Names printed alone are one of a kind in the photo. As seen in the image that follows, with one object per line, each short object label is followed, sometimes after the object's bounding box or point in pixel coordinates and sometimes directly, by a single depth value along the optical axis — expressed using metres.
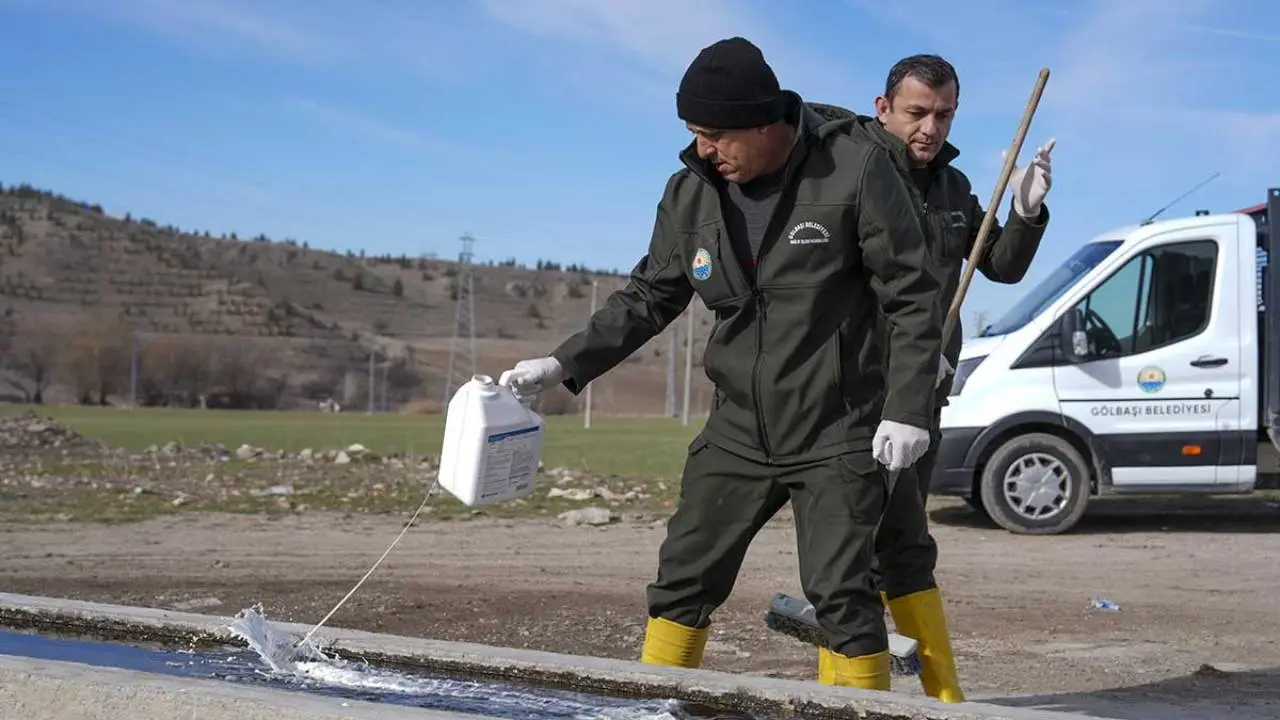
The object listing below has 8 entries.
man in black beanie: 4.07
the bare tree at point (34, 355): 57.44
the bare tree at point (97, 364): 58.78
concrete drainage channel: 3.54
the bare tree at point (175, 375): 59.78
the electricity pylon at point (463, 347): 75.50
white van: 10.91
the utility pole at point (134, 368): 51.00
